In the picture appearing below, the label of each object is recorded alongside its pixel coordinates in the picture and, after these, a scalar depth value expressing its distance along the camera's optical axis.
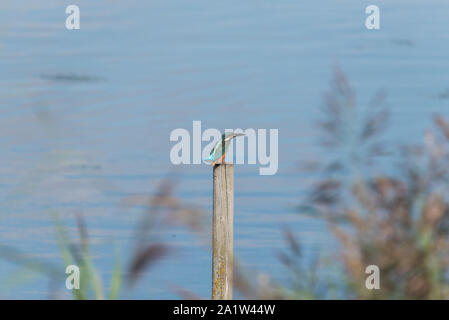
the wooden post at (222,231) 13.73
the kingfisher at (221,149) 13.75
